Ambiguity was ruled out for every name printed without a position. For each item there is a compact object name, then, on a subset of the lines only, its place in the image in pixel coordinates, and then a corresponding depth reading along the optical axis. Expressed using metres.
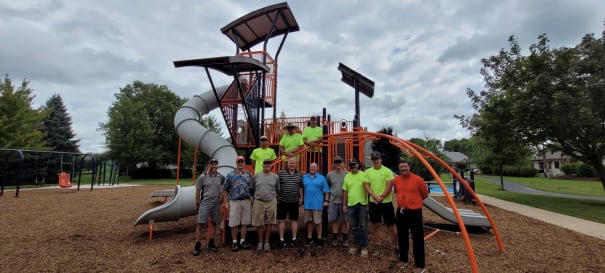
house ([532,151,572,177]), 44.87
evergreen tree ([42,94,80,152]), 28.77
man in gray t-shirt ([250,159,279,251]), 5.17
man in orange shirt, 4.28
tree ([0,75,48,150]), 18.70
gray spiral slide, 6.13
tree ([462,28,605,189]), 9.88
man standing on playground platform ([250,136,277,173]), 6.08
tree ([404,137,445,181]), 26.33
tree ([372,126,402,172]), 25.10
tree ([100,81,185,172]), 31.39
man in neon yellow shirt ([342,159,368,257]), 4.93
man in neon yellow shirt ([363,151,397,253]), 4.86
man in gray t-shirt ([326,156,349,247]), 5.32
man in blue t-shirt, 5.28
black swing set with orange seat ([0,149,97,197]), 12.12
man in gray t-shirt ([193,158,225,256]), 5.30
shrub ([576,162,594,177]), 32.84
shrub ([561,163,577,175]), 36.62
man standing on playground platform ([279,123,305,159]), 6.58
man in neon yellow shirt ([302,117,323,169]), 6.29
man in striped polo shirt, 5.34
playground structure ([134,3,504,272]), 6.30
